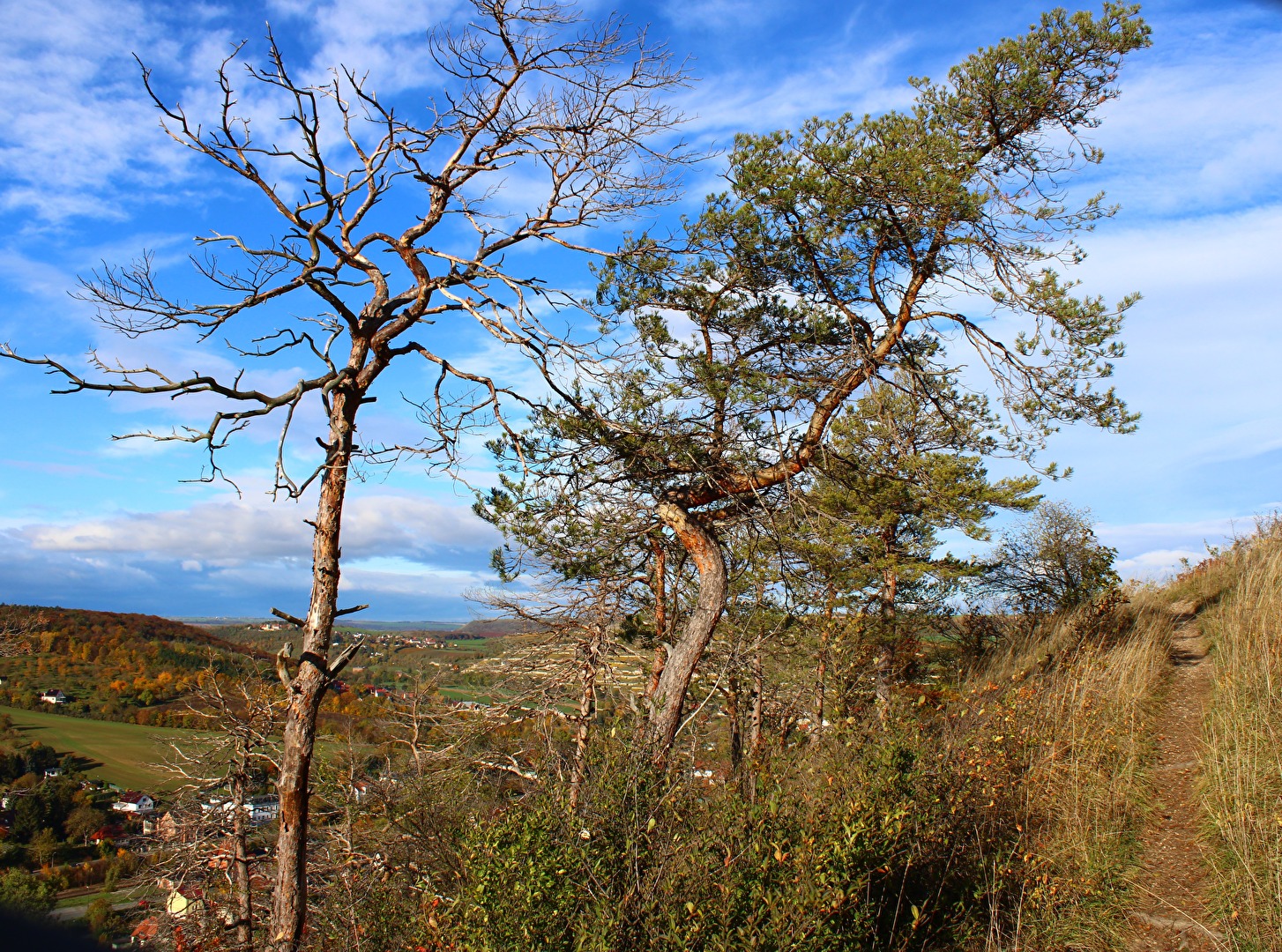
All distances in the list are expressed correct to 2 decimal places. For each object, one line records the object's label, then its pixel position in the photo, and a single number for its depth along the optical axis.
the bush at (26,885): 12.20
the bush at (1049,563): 18.44
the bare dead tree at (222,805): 9.13
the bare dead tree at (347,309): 4.64
